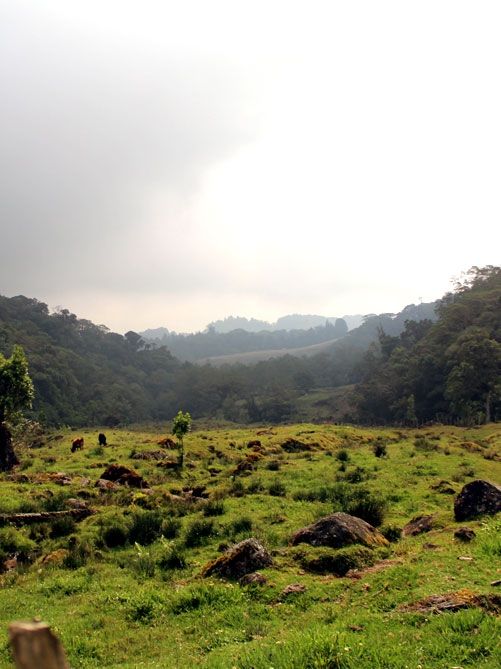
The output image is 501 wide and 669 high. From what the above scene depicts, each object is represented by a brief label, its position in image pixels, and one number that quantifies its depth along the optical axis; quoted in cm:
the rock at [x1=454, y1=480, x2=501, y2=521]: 1447
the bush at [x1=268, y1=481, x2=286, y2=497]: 2231
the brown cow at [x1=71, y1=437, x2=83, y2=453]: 3791
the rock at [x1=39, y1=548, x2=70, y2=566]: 1503
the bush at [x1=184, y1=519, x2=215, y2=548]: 1585
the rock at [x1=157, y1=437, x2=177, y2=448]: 3964
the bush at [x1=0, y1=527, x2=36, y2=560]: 1622
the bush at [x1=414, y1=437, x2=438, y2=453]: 3549
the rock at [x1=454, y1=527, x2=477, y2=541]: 1218
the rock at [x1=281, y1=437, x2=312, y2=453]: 3841
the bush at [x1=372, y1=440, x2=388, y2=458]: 3334
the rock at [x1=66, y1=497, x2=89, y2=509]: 2077
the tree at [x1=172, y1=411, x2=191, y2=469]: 3438
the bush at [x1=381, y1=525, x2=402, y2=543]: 1416
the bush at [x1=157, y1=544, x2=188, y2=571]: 1389
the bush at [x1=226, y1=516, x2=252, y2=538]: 1661
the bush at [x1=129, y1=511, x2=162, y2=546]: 1684
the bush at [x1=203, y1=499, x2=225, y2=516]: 1925
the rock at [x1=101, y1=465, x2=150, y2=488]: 2548
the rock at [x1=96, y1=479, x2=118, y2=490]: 2433
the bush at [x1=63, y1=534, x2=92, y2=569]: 1484
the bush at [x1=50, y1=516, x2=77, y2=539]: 1794
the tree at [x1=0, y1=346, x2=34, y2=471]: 3044
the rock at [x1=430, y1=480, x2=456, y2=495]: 2048
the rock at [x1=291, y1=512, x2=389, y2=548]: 1311
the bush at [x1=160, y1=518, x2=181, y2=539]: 1695
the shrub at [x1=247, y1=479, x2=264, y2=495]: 2298
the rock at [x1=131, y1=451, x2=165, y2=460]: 3418
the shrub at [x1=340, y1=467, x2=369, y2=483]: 2478
